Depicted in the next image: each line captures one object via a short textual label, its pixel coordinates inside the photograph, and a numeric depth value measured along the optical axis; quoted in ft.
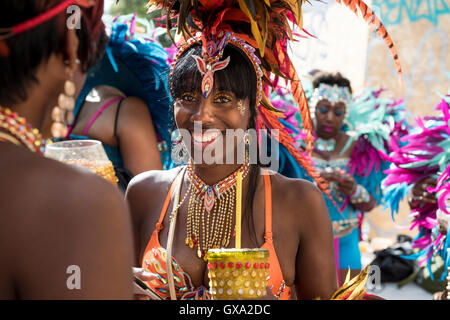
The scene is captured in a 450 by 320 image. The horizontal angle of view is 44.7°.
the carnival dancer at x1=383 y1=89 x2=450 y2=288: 11.70
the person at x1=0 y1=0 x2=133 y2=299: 3.25
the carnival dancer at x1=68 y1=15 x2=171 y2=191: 11.61
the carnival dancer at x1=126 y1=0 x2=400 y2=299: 7.00
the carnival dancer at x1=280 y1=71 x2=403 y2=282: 16.47
